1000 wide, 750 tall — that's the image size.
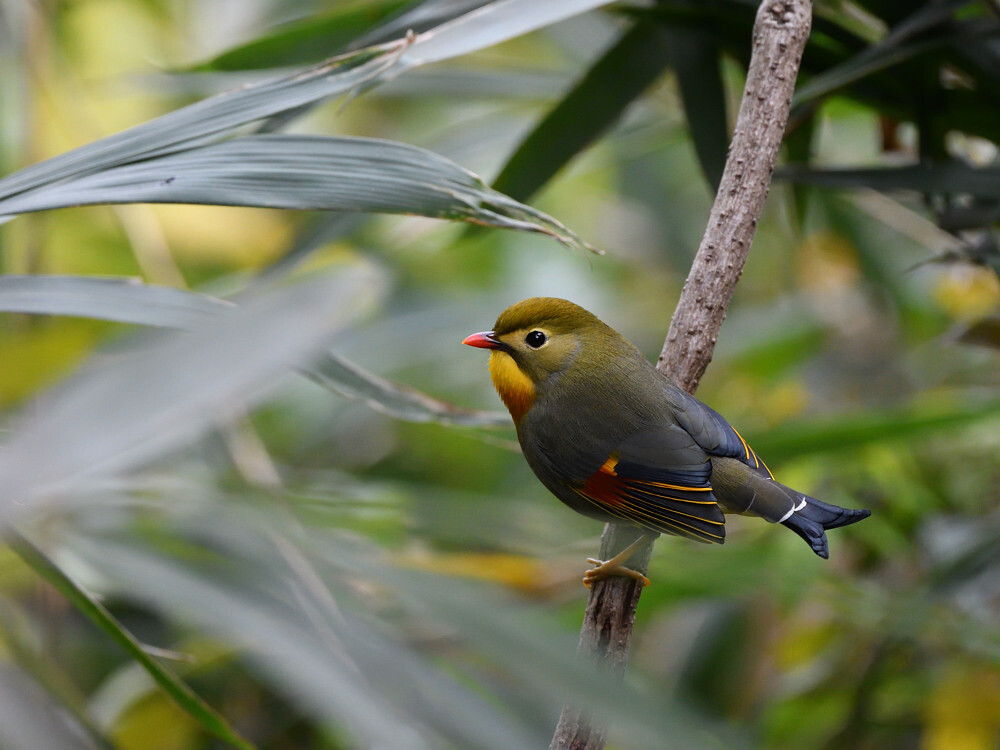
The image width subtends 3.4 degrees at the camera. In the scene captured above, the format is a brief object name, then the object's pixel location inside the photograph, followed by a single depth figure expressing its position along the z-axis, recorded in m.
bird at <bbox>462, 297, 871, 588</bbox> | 4.83
